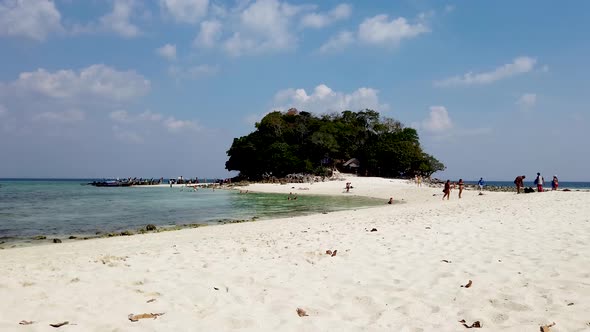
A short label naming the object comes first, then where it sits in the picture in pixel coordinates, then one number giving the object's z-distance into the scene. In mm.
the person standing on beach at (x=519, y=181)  31750
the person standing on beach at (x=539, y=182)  29548
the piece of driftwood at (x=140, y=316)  4560
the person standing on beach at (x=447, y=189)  29884
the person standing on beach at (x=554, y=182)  32728
